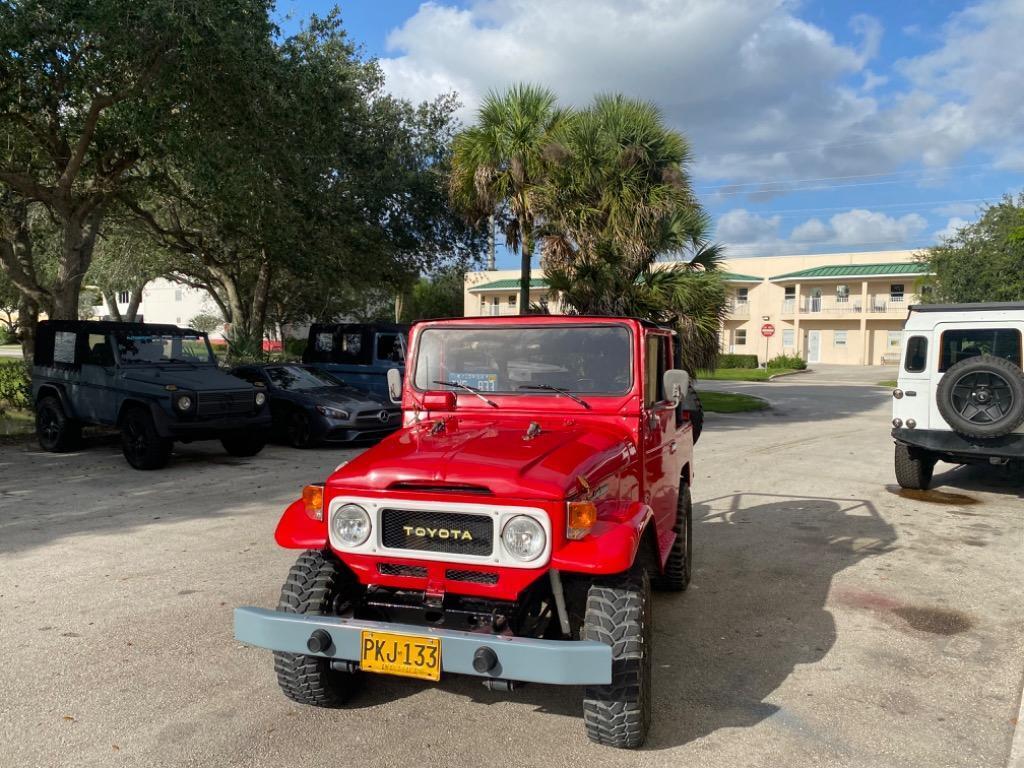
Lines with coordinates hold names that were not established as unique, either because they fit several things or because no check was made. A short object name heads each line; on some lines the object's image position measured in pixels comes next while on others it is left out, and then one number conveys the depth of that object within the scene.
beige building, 49.34
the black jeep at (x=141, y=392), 10.17
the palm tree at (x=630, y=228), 16.19
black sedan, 12.57
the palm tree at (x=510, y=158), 17.20
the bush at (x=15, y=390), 13.83
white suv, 8.59
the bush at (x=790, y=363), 43.47
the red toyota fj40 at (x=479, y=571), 3.23
